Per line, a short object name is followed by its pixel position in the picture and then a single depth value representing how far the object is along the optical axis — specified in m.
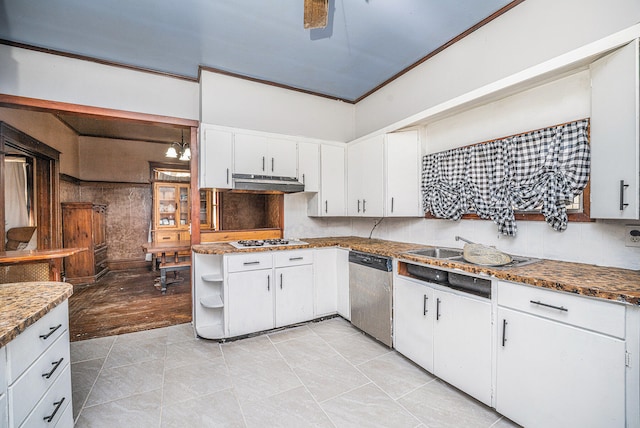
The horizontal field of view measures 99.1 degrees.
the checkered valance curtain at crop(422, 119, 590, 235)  1.83
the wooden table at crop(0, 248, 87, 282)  2.59
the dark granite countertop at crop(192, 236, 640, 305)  1.25
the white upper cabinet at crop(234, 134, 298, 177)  2.98
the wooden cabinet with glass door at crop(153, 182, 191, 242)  6.04
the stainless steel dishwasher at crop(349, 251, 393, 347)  2.48
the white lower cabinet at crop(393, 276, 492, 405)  1.75
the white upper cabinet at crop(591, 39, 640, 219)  1.43
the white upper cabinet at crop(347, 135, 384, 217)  3.04
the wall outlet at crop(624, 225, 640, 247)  1.62
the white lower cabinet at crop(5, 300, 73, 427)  0.99
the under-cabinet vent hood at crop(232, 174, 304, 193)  2.88
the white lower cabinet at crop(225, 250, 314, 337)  2.68
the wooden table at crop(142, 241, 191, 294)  4.28
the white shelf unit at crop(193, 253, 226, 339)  2.77
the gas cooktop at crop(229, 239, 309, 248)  2.94
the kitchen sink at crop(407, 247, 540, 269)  2.06
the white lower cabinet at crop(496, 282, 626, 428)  1.25
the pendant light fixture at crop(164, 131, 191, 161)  4.98
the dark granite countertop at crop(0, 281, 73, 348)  0.98
